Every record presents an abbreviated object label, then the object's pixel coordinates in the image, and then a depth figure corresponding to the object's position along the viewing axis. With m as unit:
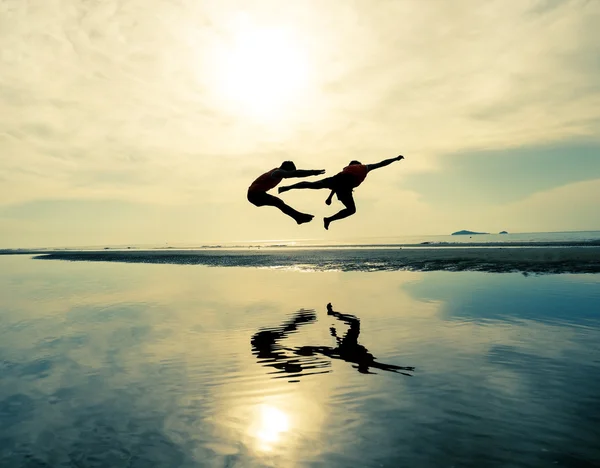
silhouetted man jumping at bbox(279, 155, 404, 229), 12.58
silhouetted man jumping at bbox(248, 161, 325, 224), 12.06
